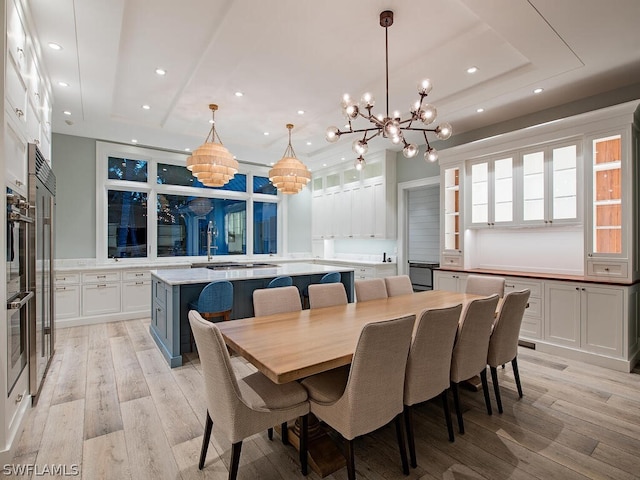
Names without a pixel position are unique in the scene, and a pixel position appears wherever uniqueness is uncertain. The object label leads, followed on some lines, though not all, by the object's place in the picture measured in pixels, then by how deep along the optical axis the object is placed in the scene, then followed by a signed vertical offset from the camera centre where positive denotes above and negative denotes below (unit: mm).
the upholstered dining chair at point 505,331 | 2541 -710
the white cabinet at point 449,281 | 4727 -598
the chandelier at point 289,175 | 4637 +909
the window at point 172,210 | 5977 +614
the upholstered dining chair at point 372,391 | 1647 -783
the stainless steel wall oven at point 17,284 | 2078 -299
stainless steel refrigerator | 2590 -254
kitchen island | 3578 -618
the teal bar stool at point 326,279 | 4492 -539
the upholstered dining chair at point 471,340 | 2254 -699
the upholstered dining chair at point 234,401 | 1614 -867
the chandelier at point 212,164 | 4066 +938
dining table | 1668 -603
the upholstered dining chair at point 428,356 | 1927 -698
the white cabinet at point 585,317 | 3404 -829
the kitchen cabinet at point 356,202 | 6199 +790
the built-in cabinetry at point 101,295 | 4988 -868
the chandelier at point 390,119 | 2553 +956
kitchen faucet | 6801 +148
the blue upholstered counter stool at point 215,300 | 3592 -658
